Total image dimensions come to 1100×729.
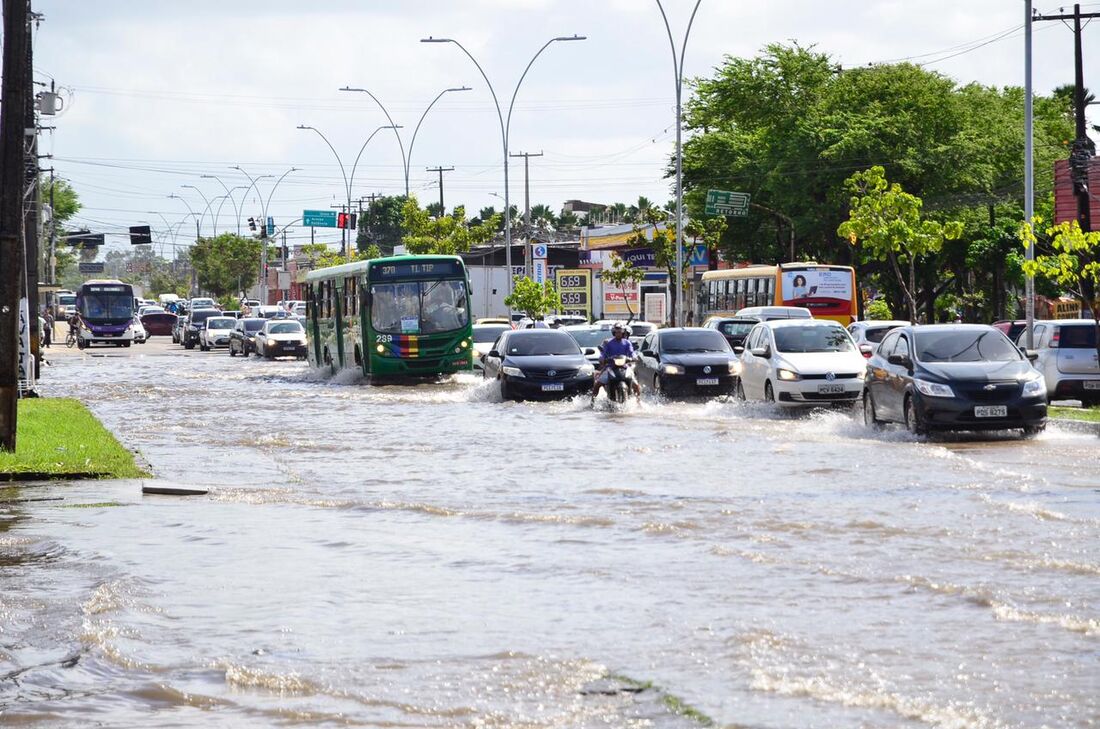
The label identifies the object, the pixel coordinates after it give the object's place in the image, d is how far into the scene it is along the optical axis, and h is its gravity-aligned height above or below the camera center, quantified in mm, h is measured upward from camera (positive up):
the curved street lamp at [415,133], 65944 +7635
